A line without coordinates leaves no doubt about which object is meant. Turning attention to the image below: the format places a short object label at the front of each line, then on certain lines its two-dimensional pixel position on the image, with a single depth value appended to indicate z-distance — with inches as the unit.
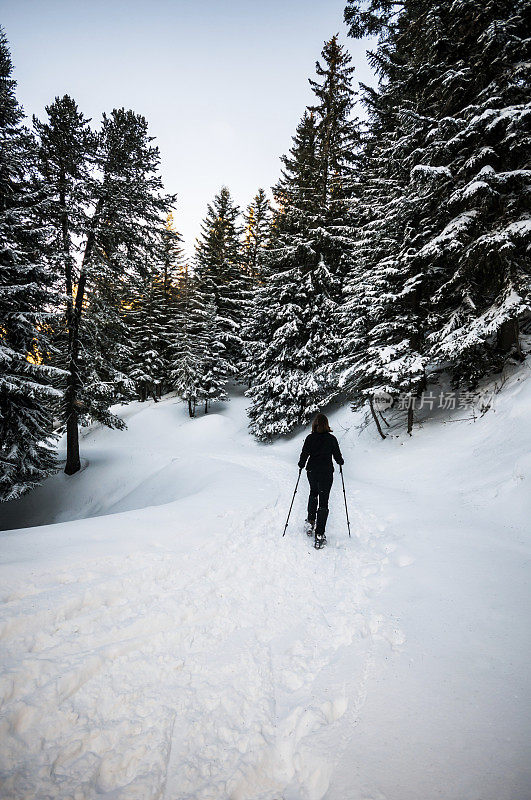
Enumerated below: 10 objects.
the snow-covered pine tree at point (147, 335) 1024.6
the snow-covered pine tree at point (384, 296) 381.1
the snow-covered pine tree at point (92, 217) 454.0
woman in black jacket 221.6
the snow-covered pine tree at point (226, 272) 951.0
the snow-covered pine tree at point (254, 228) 1107.4
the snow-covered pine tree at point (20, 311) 375.9
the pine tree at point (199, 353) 879.7
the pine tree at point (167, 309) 1077.8
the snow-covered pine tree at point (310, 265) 586.9
